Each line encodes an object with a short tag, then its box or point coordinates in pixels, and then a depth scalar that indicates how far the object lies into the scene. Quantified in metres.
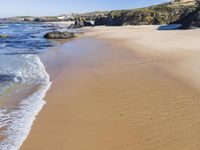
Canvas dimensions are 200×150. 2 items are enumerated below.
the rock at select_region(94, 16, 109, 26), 96.91
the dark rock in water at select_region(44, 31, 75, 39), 47.00
